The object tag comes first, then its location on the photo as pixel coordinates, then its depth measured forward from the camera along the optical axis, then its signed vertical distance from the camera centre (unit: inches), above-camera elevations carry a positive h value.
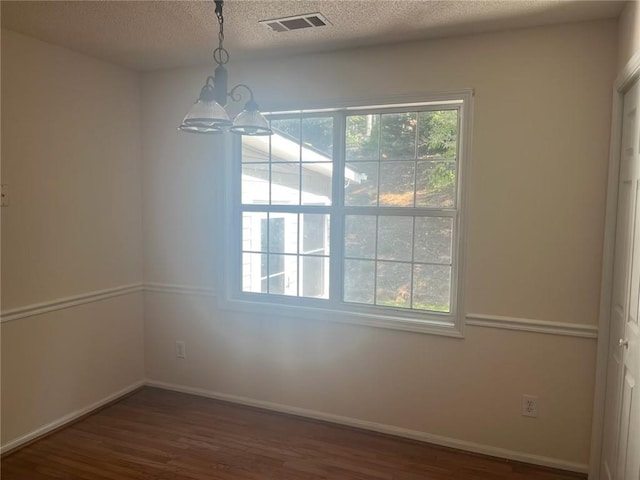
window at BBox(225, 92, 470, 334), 112.1 +0.3
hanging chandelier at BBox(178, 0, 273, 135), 68.6 +15.9
